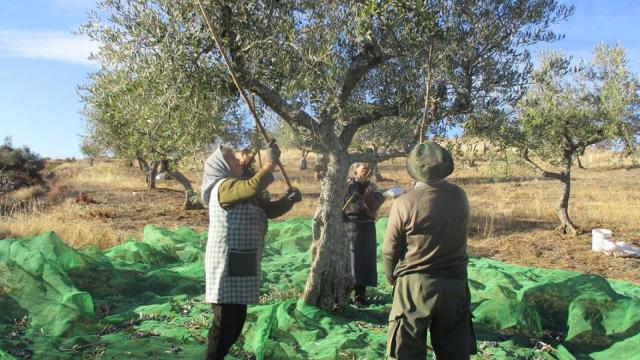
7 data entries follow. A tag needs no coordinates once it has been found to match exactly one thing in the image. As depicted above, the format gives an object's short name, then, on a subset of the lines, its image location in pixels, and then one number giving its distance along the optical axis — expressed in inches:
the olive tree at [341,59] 203.0
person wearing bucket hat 135.5
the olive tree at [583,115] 495.8
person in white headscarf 159.6
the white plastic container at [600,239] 460.4
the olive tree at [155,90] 200.8
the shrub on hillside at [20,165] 1012.5
